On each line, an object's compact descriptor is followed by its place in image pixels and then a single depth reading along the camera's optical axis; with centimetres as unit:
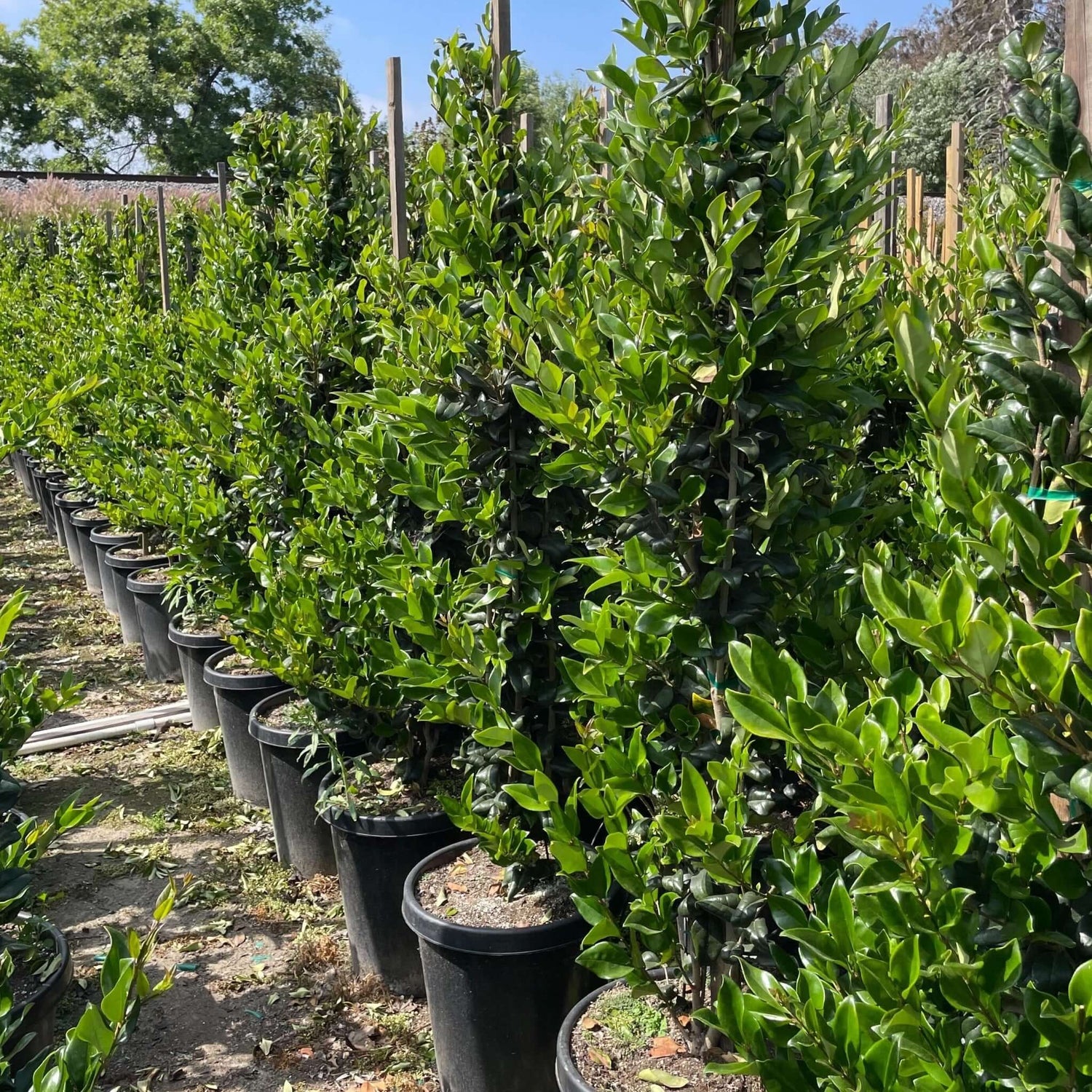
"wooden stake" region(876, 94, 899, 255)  554
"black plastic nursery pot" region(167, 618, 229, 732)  477
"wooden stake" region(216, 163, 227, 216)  773
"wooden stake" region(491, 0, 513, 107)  286
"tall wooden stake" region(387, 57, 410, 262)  376
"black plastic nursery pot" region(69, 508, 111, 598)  699
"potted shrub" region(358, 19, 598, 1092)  244
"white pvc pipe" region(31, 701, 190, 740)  515
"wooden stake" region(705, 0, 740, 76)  182
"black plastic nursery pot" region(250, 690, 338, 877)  362
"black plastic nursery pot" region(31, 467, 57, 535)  870
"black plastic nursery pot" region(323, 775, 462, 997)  305
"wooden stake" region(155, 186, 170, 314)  746
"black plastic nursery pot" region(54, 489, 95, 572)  724
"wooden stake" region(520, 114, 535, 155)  303
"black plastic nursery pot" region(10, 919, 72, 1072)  238
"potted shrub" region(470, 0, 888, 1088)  177
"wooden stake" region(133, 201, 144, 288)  876
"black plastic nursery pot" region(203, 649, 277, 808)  412
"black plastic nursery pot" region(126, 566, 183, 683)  552
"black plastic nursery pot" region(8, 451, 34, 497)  1038
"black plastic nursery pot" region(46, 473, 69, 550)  808
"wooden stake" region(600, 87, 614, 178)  455
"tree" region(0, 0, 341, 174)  4106
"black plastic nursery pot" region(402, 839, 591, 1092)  246
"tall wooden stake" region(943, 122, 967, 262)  532
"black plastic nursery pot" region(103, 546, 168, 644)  596
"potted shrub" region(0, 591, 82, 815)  252
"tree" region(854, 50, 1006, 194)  2258
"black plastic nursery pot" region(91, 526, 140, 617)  631
